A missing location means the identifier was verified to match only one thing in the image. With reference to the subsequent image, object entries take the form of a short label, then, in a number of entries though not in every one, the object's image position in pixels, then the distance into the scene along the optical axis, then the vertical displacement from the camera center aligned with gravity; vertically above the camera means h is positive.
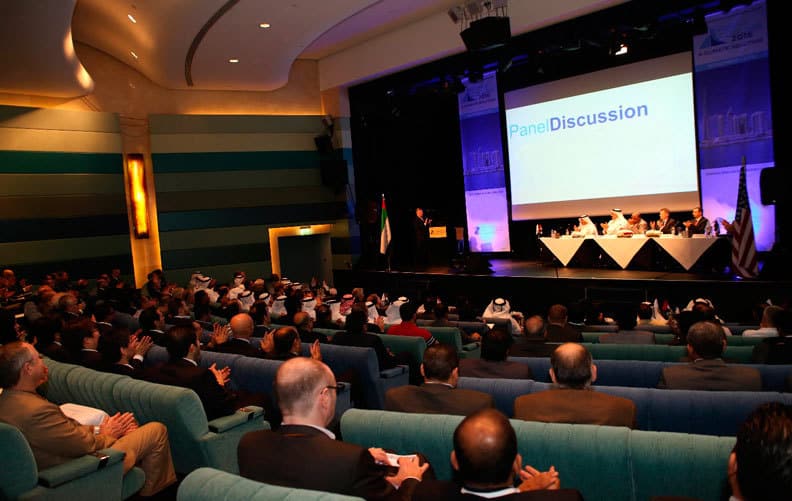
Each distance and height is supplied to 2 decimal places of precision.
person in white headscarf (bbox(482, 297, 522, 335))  8.14 -1.21
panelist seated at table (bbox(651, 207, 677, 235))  9.88 -0.27
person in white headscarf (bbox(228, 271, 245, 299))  9.79 -0.82
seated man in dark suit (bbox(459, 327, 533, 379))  3.76 -0.86
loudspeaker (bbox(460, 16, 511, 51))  8.93 +2.57
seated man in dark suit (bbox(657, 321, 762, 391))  3.23 -0.85
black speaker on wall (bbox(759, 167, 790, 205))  8.87 +0.19
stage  8.23 -1.09
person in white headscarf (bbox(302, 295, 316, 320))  8.22 -0.94
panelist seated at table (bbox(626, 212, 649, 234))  10.23 -0.26
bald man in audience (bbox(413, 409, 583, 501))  1.70 -0.64
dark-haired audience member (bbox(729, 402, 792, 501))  1.41 -0.57
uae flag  13.30 -0.12
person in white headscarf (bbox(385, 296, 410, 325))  8.02 -1.10
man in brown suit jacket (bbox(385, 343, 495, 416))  2.85 -0.77
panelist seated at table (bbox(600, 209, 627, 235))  10.52 -0.23
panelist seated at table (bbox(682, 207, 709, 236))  9.38 -0.30
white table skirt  9.21 -0.60
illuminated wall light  12.94 +1.03
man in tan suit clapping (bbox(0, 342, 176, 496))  2.96 -0.87
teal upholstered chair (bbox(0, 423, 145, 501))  2.70 -1.00
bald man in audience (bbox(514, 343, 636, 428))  2.54 -0.76
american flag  8.36 -0.58
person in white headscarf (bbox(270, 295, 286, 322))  8.31 -0.93
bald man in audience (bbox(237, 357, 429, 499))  1.98 -0.70
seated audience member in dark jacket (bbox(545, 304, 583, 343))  5.16 -0.94
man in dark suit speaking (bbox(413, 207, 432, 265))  13.32 -0.29
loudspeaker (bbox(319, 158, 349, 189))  14.41 +1.29
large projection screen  10.55 +1.19
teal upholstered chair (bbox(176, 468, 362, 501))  1.67 -0.68
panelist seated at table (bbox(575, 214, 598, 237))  10.73 -0.25
